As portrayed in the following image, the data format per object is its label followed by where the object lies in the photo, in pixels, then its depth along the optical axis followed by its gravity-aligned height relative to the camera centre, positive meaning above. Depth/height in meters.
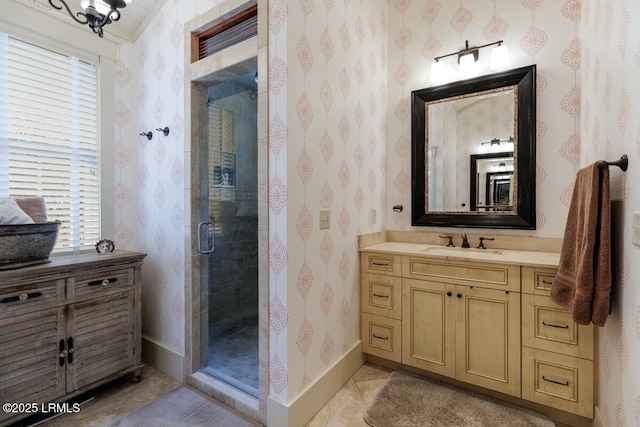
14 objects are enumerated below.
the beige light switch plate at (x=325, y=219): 1.93 -0.05
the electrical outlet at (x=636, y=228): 1.08 -0.06
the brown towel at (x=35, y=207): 1.89 +0.03
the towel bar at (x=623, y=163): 1.20 +0.20
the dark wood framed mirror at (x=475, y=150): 2.23 +0.50
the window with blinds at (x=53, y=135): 2.01 +0.57
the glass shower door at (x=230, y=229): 2.28 -0.17
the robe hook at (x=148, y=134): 2.43 +0.64
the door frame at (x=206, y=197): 1.72 +0.11
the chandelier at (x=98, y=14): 1.44 +1.00
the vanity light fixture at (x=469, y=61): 2.27 +1.21
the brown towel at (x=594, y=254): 1.29 -0.19
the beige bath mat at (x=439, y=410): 1.76 -1.25
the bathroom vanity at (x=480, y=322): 1.71 -0.74
